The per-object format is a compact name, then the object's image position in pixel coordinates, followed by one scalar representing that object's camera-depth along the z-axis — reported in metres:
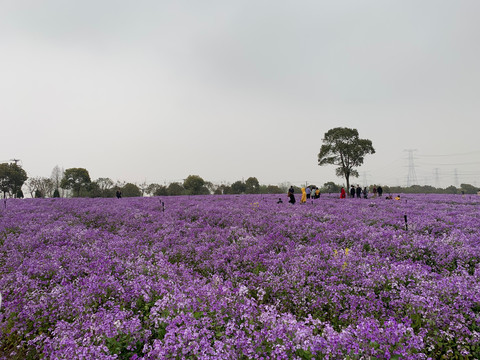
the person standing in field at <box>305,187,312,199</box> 32.84
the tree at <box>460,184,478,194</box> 89.90
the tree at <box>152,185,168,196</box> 61.88
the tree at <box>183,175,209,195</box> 66.44
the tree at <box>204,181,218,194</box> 75.66
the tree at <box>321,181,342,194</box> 79.90
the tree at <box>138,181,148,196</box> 73.31
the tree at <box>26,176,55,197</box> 81.50
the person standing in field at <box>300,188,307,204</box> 26.11
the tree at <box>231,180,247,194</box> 68.56
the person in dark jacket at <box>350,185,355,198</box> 40.33
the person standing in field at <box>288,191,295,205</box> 25.28
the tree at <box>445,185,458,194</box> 82.70
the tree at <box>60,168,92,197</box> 61.47
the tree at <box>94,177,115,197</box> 57.75
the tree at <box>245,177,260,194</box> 68.12
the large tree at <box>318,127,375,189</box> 48.31
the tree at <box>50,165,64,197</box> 89.35
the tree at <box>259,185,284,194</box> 71.00
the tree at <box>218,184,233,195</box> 67.24
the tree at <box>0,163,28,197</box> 59.19
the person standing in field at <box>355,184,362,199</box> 38.97
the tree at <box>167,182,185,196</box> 63.41
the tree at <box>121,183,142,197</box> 65.85
